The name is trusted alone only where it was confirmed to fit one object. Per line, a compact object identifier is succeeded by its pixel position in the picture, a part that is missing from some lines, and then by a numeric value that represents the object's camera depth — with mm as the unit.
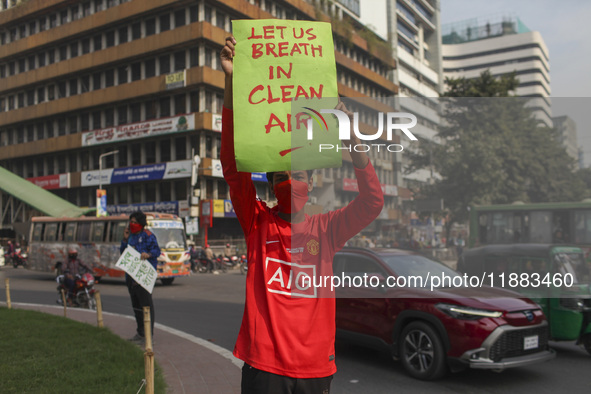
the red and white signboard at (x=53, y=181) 46438
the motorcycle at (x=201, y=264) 27125
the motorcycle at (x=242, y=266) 26320
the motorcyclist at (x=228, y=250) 31594
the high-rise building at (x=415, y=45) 65562
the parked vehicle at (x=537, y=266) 4164
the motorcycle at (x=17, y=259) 30953
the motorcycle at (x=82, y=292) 13547
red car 6035
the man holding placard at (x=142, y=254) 8219
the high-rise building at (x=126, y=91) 38969
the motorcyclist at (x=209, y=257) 27047
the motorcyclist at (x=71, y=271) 13562
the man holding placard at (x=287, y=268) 2617
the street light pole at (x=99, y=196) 35375
